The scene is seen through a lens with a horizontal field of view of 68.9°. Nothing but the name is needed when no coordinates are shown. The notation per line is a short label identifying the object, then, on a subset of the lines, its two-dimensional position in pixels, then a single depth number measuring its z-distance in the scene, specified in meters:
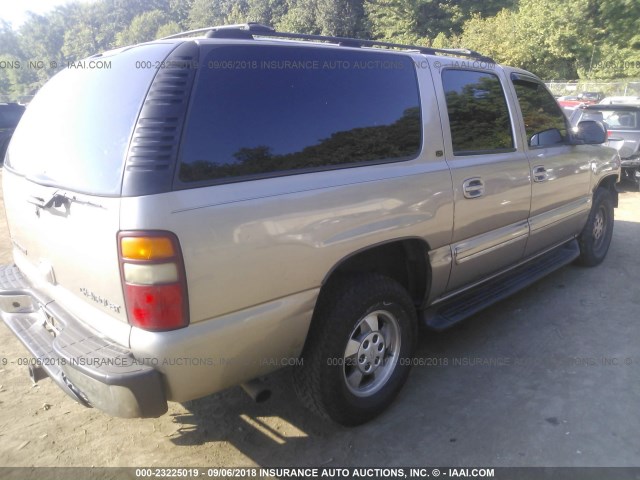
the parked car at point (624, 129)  9.59
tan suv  1.88
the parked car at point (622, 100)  15.70
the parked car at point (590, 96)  24.02
